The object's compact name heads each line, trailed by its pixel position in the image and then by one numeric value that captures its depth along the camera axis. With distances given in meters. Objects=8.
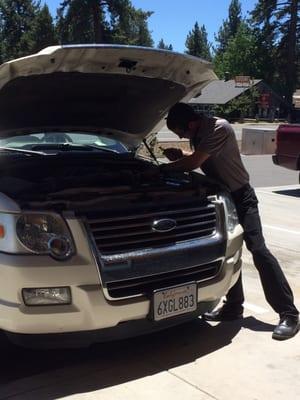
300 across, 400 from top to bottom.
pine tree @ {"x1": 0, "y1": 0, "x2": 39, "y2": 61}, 84.56
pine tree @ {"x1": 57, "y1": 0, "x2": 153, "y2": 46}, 65.12
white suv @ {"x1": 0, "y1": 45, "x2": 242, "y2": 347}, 3.62
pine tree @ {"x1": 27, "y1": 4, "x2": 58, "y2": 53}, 76.22
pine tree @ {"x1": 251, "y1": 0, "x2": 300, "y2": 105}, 72.56
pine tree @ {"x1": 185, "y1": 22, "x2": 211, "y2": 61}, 124.62
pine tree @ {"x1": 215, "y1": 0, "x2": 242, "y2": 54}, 123.00
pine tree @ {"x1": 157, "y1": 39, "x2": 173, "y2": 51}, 163.94
